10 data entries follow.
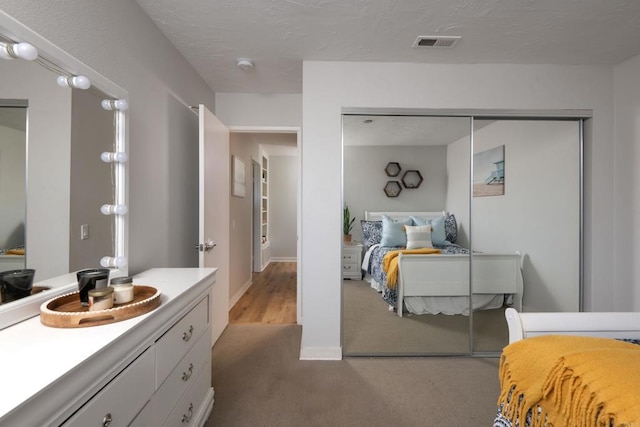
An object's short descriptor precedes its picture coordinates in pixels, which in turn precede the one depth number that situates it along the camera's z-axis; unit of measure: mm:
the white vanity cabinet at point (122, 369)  673
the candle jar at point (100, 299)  1043
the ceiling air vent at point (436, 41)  2086
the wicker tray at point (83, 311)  958
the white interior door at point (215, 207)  2289
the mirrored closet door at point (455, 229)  2496
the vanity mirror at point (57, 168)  1016
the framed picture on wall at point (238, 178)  3669
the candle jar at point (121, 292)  1143
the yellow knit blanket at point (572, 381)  815
